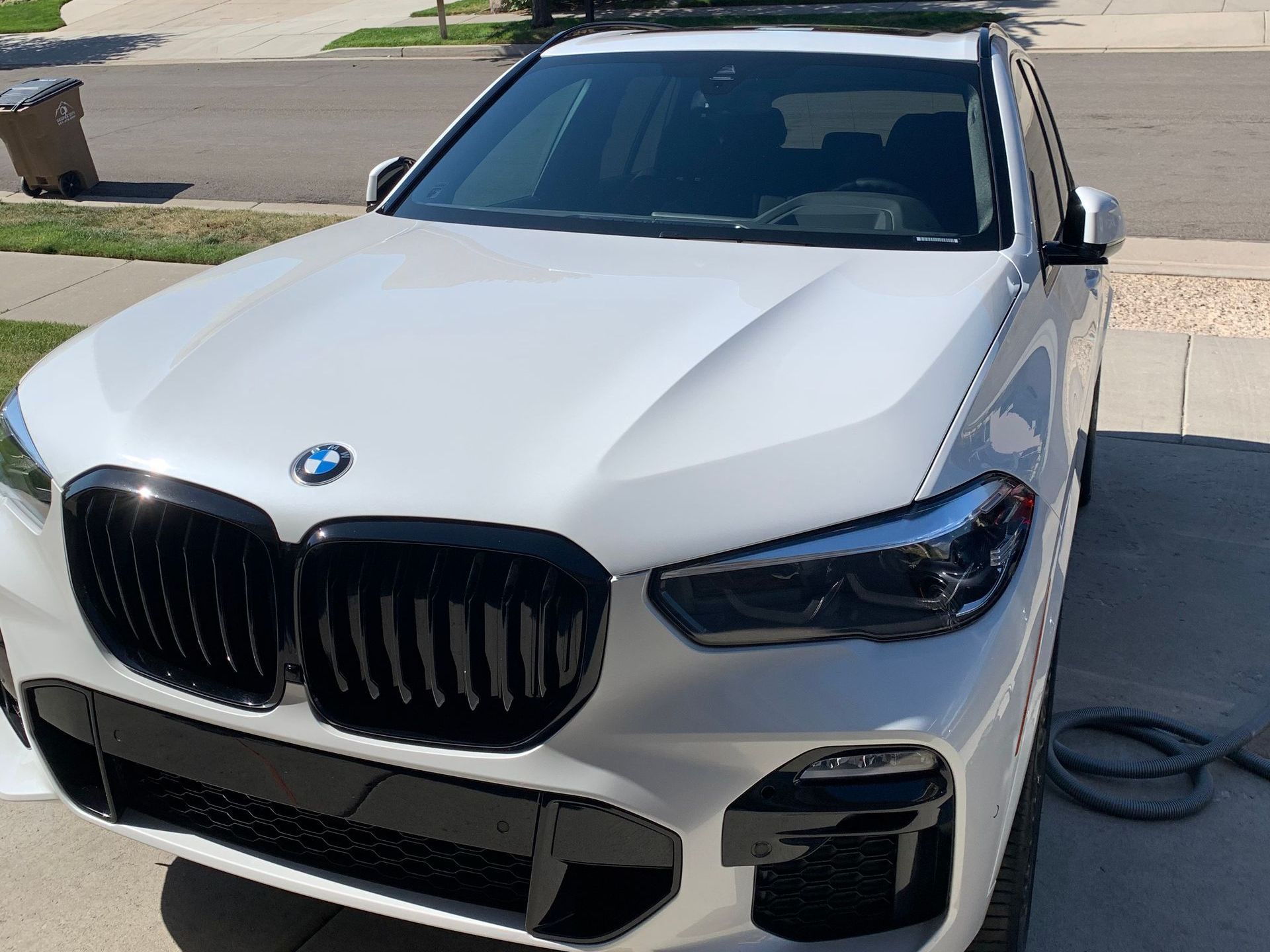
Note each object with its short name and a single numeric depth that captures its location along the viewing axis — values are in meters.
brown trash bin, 11.09
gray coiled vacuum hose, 3.09
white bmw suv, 1.93
